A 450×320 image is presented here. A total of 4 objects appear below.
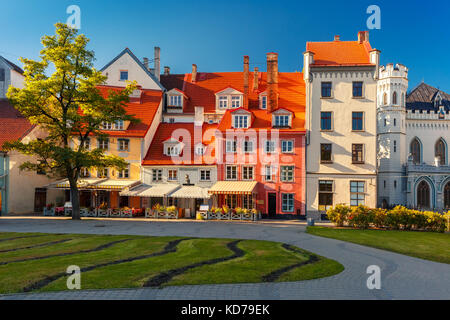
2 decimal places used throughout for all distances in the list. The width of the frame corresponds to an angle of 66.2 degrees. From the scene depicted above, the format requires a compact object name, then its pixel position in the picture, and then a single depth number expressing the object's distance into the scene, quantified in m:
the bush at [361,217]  26.53
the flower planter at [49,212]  33.88
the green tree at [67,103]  27.59
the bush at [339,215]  27.59
